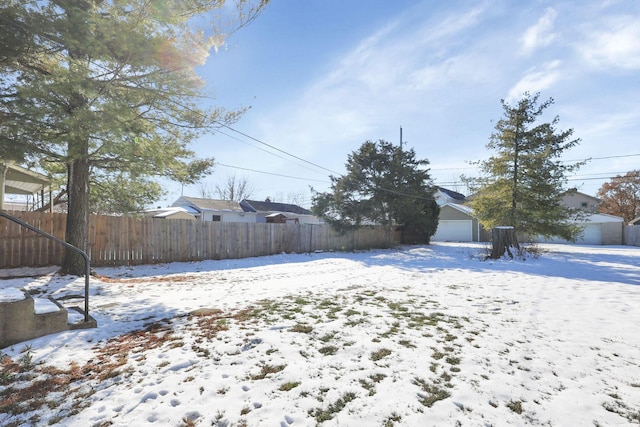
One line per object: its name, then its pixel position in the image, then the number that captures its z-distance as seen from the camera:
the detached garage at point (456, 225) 27.81
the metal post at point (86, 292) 4.07
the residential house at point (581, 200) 29.91
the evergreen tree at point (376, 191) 18.23
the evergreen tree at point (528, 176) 14.88
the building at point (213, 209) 29.75
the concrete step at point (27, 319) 3.53
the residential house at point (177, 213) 24.58
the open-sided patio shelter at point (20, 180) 8.25
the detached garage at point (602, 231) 24.73
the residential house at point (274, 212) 33.03
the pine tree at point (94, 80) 5.20
